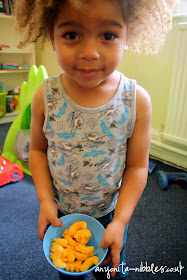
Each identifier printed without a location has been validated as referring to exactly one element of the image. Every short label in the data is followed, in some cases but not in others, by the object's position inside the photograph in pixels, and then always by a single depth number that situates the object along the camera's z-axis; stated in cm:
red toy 145
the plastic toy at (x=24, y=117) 158
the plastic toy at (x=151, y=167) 158
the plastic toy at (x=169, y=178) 142
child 45
